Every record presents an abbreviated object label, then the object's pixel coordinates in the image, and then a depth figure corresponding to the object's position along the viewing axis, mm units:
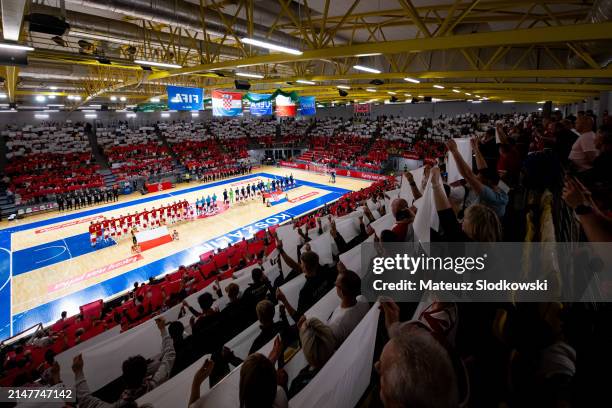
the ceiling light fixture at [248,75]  10974
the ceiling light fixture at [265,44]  5902
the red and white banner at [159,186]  26375
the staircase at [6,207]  20030
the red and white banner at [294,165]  35362
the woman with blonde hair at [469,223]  2201
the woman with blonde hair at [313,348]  2281
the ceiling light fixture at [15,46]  5133
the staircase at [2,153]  24444
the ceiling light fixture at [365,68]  8858
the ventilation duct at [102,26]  7543
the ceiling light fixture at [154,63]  7888
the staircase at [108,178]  25891
